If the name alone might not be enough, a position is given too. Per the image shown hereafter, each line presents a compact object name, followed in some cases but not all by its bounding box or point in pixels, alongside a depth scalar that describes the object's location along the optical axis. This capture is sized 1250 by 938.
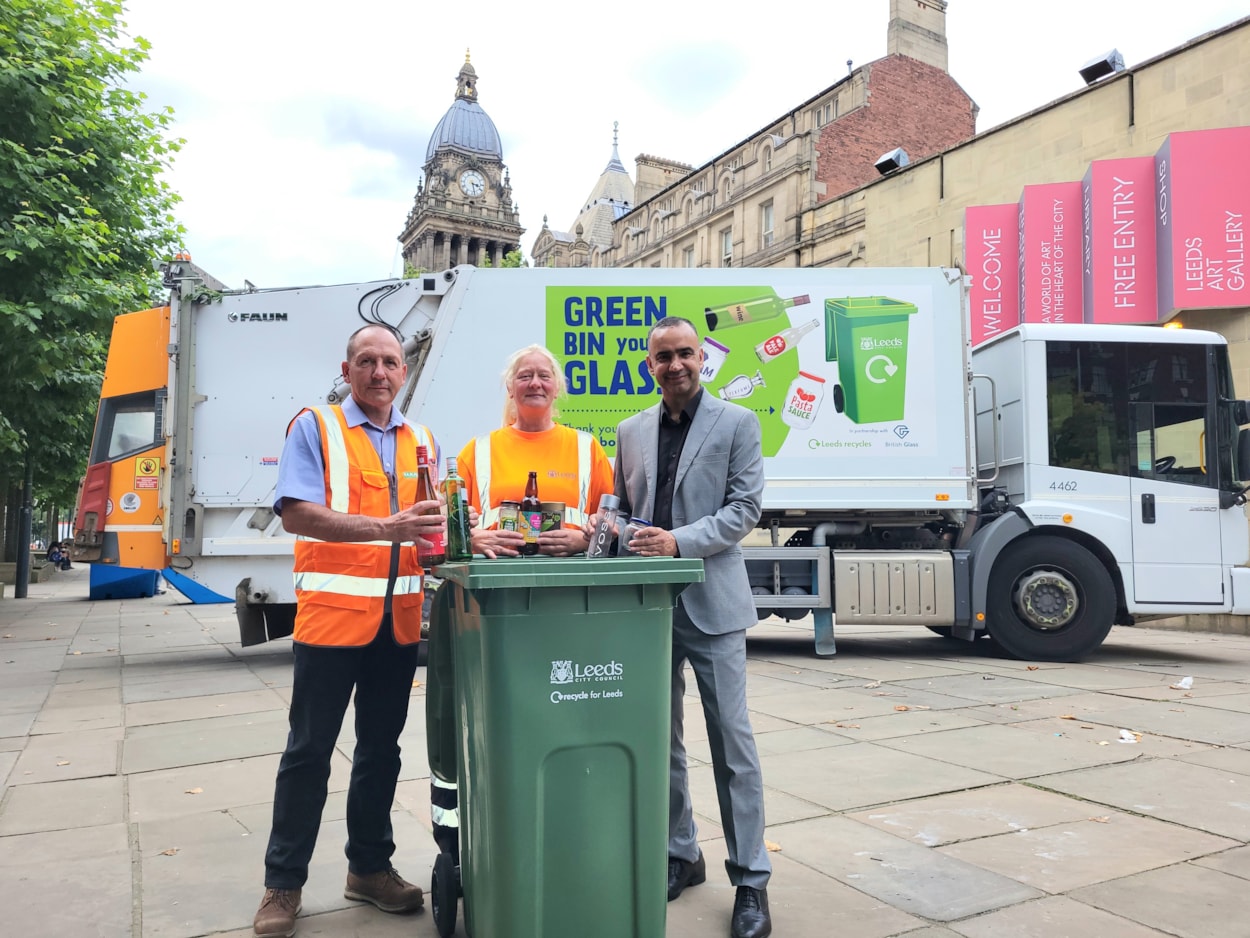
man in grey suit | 2.89
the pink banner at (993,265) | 16.67
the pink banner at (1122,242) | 13.76
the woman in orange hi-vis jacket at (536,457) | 3.16
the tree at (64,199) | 10.93
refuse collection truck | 8.22
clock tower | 96.25
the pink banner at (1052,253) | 15.10
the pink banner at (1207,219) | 12.60
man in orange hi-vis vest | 2.87
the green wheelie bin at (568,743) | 2.32
